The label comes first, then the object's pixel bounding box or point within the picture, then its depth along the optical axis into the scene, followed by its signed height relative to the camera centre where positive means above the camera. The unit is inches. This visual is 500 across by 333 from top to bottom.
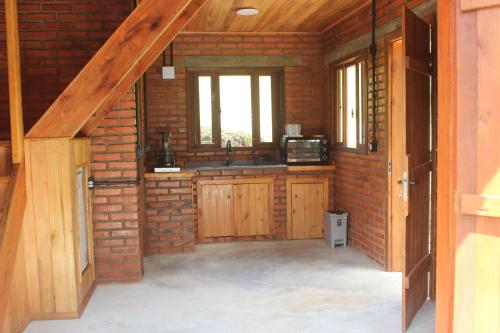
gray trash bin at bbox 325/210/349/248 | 237.6 -46.5
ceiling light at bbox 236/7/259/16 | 214.2 +52.7
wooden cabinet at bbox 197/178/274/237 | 249.8 -36.4
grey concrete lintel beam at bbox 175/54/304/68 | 261.4 +38.3
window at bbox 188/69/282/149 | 270.2 +14.3
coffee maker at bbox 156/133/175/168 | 235.7 -10.6
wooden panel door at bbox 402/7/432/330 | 139.3 -9.6
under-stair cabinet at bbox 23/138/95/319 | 147.9 -27.6
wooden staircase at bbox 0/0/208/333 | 133.6 +2.8
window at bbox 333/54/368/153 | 220.2 +12.8
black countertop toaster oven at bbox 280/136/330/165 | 253.6 -9.3
